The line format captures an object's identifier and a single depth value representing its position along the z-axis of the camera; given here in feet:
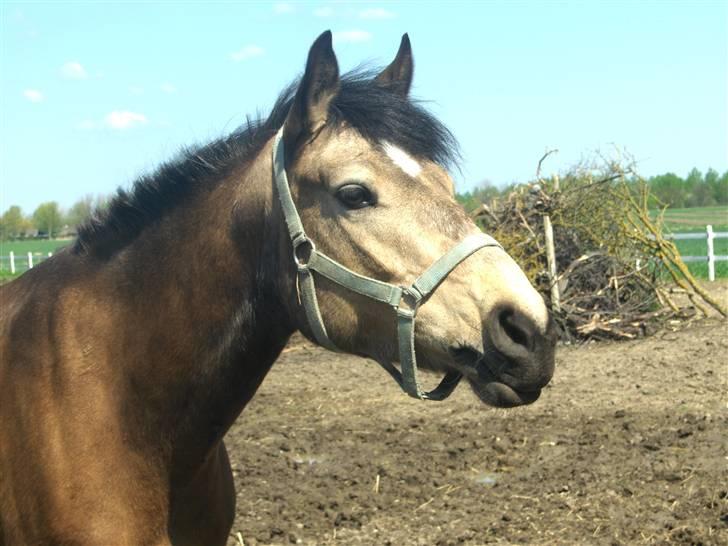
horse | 7.88
